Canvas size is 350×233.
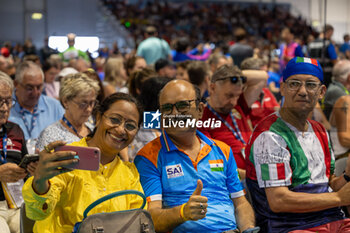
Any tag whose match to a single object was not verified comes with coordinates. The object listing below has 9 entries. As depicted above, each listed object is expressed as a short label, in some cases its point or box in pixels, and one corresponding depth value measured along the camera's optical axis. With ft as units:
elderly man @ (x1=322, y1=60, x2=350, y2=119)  10.87
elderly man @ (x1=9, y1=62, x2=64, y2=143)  11.71
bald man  7.41
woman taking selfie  5.60
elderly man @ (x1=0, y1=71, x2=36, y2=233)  8.27
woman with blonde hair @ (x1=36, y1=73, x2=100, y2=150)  9.66
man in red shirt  9.86
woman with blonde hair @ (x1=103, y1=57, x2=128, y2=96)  18.75
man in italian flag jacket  7.41
